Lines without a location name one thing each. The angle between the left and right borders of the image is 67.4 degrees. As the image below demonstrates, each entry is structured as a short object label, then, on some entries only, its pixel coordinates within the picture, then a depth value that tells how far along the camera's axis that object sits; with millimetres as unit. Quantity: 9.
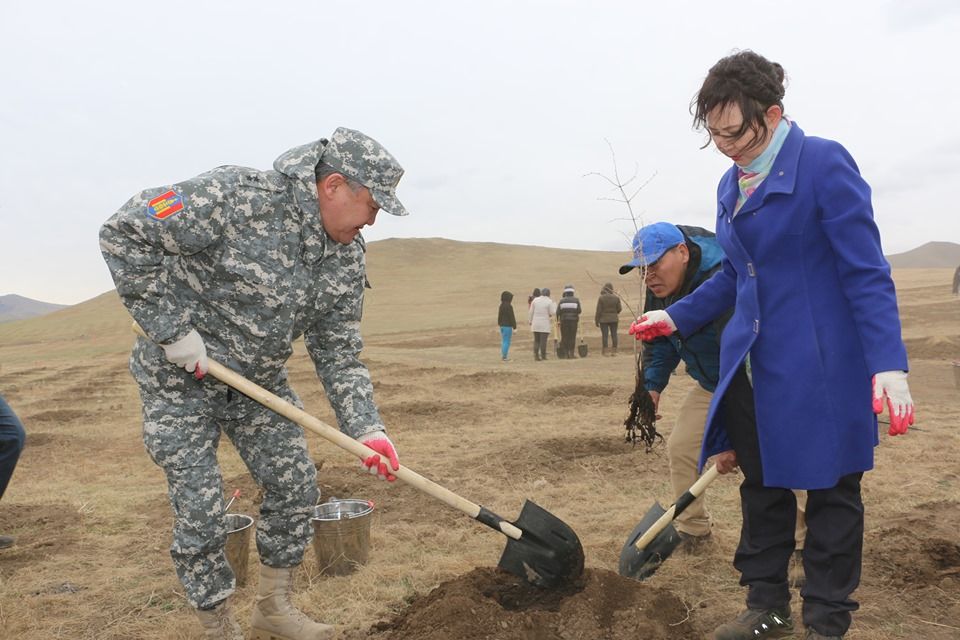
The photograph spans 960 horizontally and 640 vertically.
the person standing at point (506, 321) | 17938
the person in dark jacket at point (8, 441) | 4035
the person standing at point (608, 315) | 18031
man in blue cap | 3676
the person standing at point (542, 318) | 17312
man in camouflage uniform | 2793
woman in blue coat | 2473
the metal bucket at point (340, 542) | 4031
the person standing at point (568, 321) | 17453
